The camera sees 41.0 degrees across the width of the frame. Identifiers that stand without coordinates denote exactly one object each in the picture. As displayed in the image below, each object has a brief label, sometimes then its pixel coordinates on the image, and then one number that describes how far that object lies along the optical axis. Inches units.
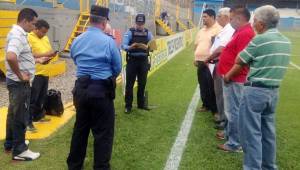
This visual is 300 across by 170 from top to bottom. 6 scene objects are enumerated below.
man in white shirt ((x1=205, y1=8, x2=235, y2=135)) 246.5
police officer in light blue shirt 177.3
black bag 293.4
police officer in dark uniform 310.7
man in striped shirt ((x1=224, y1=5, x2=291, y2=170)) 170.6
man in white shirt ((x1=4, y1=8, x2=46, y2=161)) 194.9
